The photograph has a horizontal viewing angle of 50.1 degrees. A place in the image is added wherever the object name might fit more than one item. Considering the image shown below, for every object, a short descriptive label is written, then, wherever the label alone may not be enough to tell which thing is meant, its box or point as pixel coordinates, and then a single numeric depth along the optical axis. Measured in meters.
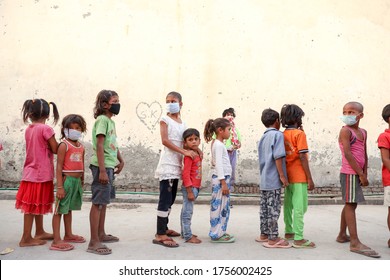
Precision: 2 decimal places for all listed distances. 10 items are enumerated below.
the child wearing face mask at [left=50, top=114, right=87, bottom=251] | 4.03
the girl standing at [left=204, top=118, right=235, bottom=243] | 4.30
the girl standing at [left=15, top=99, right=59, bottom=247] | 4.10
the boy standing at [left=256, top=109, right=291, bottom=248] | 4.21
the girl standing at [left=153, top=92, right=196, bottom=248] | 4.23
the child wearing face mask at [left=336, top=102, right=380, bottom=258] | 4.04
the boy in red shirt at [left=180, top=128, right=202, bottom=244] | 4.28
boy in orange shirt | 4.20
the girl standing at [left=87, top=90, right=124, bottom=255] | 3.90
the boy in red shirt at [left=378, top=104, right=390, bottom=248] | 4.09
